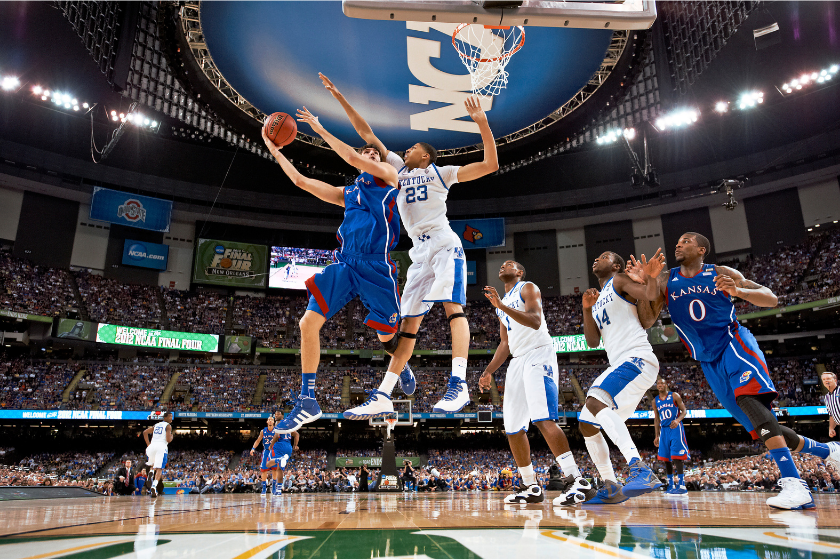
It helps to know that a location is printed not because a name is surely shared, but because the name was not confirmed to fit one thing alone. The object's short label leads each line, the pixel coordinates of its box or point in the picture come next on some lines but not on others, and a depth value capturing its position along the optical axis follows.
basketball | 5.23
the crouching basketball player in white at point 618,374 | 5.20
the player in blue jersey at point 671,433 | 9.35
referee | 8.78
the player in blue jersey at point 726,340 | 4.47
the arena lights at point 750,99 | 25.14
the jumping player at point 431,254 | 5.03
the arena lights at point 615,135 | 27.65
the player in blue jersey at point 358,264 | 4.85
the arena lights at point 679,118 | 26.34
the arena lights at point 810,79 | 23.55
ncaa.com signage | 33.19
